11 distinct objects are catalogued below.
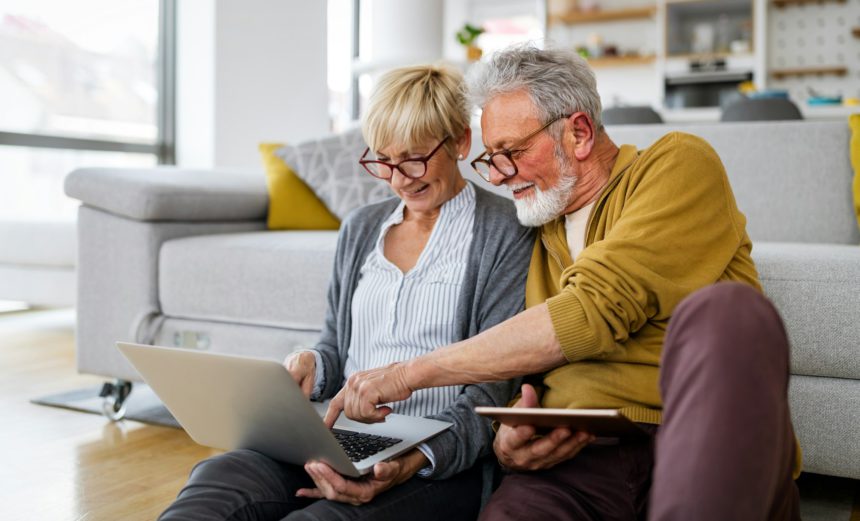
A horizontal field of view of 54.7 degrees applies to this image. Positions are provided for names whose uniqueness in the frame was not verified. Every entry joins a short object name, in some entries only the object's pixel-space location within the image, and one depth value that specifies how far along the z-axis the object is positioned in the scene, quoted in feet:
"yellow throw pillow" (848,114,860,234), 7.06
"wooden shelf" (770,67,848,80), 21.89
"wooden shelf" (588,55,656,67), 23.75
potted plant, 12.82
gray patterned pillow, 8.41
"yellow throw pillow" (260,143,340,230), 8.76
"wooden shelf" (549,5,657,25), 23.66
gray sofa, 7.28
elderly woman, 4.15
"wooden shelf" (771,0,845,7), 21.89
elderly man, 3.72
